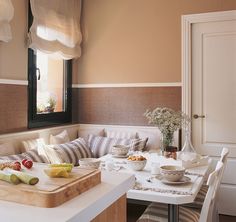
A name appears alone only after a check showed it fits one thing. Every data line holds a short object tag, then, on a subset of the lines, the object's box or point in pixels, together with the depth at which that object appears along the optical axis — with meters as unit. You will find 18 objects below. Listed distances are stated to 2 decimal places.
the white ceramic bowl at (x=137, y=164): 2.27
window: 3.40
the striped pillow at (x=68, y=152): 2.96
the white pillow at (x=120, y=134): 3.78
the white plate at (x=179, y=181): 1.90
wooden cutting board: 0.71
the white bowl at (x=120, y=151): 2.82
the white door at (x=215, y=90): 3.52
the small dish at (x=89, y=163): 2.04
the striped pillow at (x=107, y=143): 3.54
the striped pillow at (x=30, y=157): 2.53
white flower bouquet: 2.73
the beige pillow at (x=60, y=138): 3.47
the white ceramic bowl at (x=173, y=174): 1.90
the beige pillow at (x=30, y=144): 3.03
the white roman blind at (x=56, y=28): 3.29
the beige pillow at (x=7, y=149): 2.73
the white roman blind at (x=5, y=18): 2.76
